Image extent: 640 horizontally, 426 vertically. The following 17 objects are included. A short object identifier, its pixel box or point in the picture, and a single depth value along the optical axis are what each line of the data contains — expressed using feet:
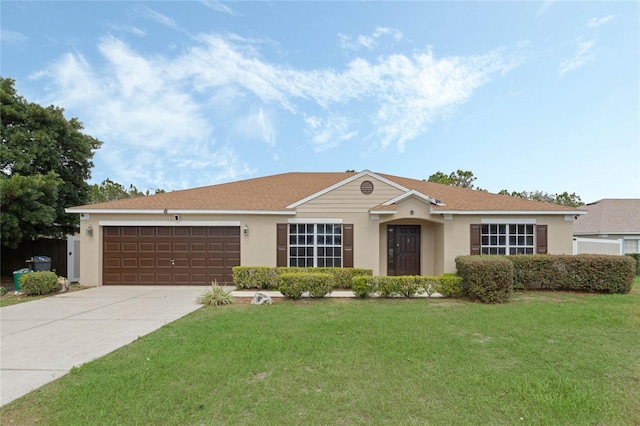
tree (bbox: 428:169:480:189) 109.19
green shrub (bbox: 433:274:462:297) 29.45
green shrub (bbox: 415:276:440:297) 29.68
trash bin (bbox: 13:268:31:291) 35.42
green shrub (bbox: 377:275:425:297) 29.37
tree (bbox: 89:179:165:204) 105.91
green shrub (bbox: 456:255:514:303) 27.27
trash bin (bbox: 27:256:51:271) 37.24
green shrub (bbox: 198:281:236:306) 27.45
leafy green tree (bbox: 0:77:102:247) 37.60
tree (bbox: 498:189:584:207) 118.58
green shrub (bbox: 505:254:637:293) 31.35
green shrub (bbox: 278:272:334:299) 28.50
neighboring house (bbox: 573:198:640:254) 61.62
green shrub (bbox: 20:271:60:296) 32.09
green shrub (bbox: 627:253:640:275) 53.67
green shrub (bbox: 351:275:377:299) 29.04
